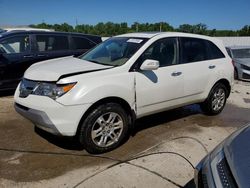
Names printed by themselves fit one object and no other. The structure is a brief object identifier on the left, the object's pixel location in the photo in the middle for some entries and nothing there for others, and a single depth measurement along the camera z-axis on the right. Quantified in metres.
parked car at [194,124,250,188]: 1.36
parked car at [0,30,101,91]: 4.88
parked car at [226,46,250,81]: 7.58
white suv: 2.64
